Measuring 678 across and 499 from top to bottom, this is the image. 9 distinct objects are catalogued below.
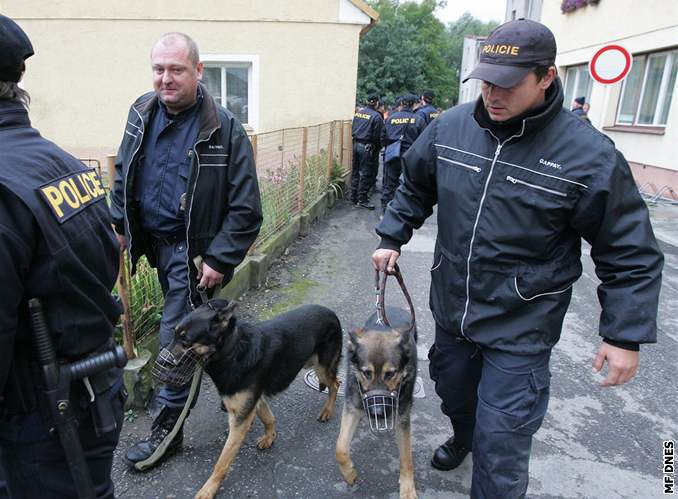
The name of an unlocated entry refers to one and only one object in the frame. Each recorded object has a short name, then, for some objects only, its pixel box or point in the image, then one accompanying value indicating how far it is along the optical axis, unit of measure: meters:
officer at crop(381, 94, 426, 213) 9.56
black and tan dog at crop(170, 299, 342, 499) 2.49
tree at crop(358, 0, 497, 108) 28.22
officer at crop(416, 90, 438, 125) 10.29
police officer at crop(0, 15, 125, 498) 1.30
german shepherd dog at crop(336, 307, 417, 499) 2.45
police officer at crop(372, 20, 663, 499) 1.95
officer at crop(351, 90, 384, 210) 10.59
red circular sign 8.41
